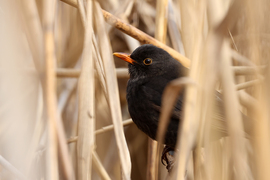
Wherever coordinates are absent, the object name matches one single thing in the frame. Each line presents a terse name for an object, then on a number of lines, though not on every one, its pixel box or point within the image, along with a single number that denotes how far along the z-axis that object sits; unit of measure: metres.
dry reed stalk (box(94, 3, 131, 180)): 4.31
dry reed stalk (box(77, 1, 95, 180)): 4.30
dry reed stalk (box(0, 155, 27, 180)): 4.31
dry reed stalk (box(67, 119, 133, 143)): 4.41
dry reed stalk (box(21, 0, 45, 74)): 4.30
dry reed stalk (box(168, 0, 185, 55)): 4.45
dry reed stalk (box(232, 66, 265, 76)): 4.37
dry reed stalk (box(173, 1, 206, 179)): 3.95
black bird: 4.40
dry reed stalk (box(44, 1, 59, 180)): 4.18
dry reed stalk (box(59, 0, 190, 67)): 4.39
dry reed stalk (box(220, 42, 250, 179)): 3.66
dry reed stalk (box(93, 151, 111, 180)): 4.34
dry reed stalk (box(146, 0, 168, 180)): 4.39
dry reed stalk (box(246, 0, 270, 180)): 3.64
